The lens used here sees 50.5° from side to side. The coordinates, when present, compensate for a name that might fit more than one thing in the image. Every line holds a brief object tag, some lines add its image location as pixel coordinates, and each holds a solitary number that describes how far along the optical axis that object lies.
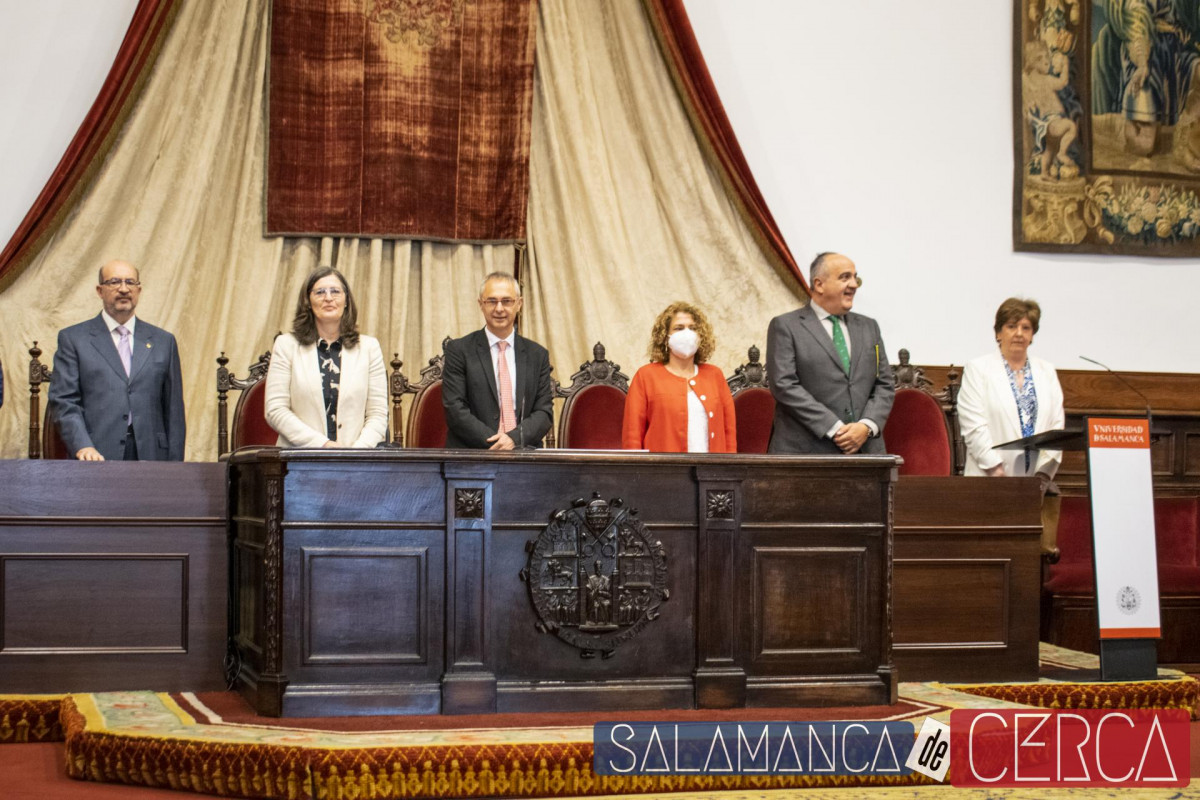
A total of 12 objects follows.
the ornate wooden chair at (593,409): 5.07
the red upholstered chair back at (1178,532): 5.91
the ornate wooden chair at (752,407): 5.19
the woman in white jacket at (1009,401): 5.00
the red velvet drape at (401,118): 5.84
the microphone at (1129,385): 6.55
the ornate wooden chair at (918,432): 5.15
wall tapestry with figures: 6.71
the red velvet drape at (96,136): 5.47
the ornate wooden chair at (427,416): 4.95
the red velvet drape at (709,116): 6.21
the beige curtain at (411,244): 5.67
